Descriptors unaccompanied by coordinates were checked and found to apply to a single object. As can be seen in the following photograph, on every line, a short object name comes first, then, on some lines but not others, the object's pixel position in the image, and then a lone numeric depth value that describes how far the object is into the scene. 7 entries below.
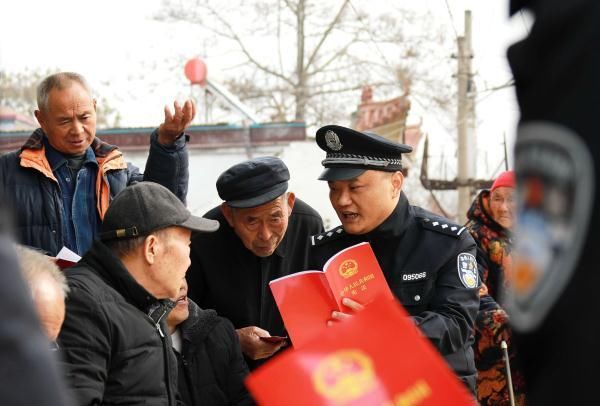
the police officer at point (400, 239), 3.40
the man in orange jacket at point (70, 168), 3.79
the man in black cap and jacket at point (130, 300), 2.70
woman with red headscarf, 4.91
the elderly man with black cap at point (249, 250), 3.97
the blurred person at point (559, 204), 0.92
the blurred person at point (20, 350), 0.91
